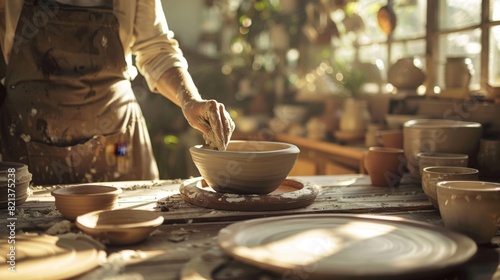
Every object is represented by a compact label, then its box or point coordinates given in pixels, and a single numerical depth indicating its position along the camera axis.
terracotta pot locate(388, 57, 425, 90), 3.67
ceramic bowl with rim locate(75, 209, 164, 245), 1.28
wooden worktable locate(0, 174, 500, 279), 1.14
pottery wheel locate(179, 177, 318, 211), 1.63
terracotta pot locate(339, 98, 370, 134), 4.13
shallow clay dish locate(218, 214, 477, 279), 1.04
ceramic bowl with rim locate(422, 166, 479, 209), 1.65
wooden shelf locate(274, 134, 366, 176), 3.89
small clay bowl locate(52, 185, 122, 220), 1.50
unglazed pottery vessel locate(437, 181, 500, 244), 1.34
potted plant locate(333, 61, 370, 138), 4.13
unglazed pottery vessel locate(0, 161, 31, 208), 1.64
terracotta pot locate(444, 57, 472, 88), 3.24
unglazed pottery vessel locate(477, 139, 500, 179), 2.07
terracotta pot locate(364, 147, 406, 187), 2.04
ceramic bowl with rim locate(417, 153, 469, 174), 1.87
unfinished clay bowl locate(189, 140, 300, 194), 1.64
